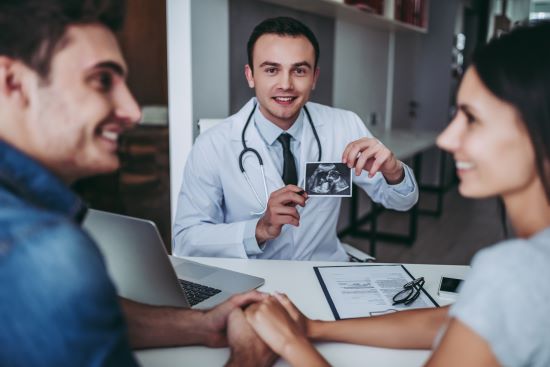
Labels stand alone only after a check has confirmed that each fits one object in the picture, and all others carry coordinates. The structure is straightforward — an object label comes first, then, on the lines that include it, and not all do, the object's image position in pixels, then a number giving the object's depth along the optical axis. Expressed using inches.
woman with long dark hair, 23.3
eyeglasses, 42.9
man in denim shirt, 18.7
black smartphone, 44.2
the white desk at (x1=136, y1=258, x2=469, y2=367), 35.1
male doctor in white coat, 65.7
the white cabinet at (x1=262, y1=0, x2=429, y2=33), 98.4
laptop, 38.8
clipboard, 42.1
